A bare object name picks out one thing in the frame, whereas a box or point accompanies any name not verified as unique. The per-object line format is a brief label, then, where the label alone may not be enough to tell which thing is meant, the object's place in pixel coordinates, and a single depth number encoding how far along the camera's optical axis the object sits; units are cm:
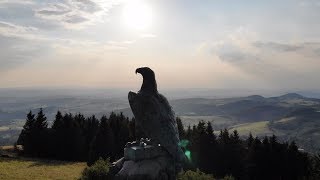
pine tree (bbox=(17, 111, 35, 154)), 5996
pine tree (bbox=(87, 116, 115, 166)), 5287
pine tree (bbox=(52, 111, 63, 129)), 6248
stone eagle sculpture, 2121
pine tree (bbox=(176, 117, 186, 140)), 5691
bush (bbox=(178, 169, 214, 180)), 1919
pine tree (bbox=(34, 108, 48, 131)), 6226
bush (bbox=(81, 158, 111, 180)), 2292
